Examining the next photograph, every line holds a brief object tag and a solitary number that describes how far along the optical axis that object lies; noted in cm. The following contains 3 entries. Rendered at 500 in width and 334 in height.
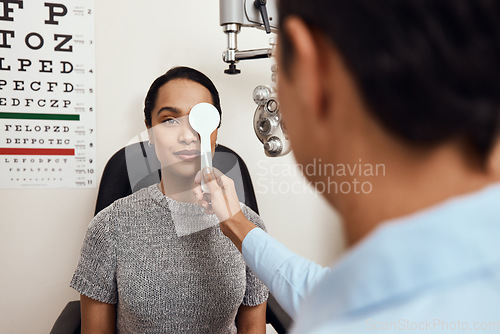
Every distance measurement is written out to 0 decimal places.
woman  91
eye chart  115
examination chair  108
